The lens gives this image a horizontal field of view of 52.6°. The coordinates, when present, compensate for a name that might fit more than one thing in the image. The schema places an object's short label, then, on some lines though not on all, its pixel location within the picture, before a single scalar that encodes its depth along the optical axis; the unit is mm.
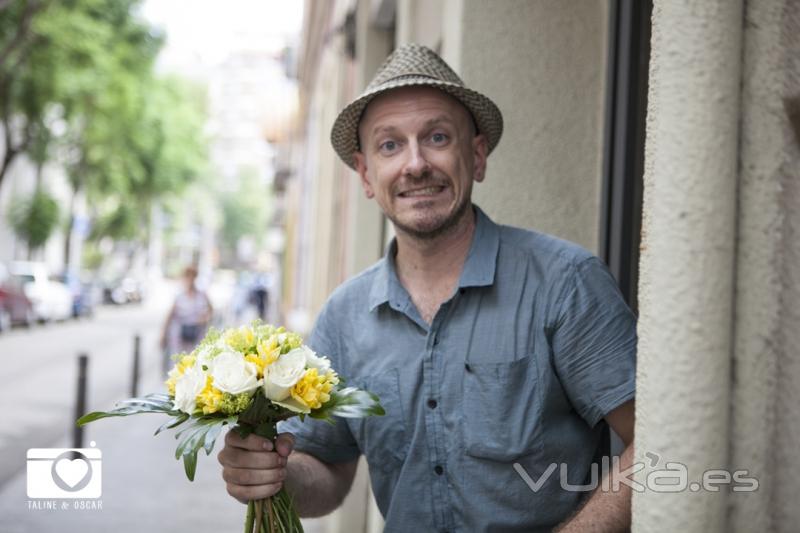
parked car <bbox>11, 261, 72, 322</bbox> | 27109
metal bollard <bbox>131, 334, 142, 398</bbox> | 11163
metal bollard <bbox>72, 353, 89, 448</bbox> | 7566
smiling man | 2072
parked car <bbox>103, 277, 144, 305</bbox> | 45094
